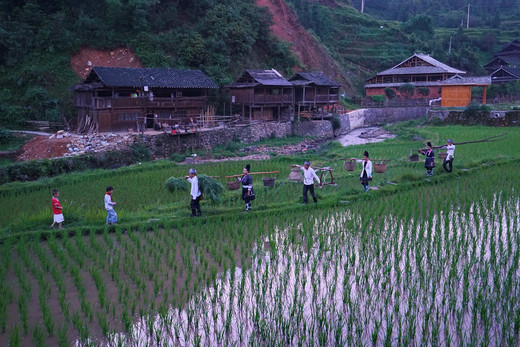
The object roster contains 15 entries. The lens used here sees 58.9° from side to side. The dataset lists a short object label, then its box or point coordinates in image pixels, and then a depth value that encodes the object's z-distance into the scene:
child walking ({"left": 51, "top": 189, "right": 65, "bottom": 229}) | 10.72
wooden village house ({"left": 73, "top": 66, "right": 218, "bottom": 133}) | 25.94
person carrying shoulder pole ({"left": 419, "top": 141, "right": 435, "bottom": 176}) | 15.42
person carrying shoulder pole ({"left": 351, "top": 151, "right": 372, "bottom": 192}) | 13.52
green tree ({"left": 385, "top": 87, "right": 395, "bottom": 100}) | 47.25
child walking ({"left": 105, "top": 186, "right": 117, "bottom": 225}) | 11.10
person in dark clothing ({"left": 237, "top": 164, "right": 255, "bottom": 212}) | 11.94
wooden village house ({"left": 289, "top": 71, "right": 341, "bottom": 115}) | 36.97
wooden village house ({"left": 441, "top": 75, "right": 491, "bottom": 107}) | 40.97
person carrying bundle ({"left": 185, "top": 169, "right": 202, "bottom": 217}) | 11.40
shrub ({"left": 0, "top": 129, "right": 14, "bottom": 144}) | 23.89
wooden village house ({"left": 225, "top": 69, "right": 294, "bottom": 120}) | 33.12
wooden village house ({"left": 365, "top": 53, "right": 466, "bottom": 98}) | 46.41
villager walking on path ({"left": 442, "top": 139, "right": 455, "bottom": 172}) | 15.67
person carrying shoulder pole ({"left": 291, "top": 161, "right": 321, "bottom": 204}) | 12.45
